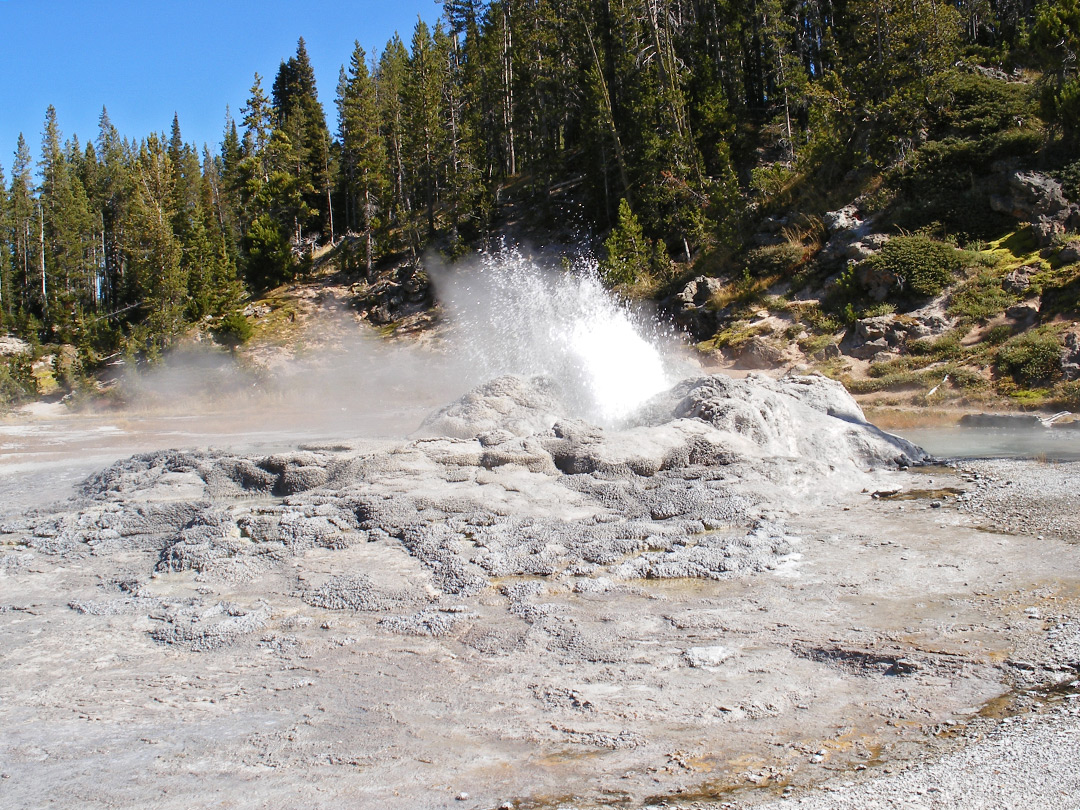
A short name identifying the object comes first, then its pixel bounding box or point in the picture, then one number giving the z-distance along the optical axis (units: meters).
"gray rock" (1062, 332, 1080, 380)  16.98
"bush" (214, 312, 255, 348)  32.38
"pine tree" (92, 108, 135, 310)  60.88
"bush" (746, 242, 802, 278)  25.56
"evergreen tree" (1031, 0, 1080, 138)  21.97
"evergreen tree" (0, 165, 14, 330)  56.18
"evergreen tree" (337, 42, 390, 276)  42.38
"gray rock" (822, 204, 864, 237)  24.88
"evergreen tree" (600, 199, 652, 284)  29.58
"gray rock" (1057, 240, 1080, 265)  19.65
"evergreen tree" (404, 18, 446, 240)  40.19
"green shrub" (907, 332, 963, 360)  19.41
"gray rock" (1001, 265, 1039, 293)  20.23
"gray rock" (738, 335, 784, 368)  22.02
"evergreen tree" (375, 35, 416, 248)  46.34
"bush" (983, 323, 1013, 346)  19.06
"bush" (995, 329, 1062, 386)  17.38
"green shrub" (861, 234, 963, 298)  21.38
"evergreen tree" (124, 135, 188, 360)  33.56
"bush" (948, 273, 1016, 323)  20.09
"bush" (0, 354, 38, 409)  27.30
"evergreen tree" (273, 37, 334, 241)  49.91
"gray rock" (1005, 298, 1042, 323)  19.47
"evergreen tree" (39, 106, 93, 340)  57.22
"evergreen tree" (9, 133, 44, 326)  61.16
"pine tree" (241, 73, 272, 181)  46.25
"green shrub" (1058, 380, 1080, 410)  16.09
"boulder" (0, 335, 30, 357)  48.04
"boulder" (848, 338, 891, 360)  20.52
